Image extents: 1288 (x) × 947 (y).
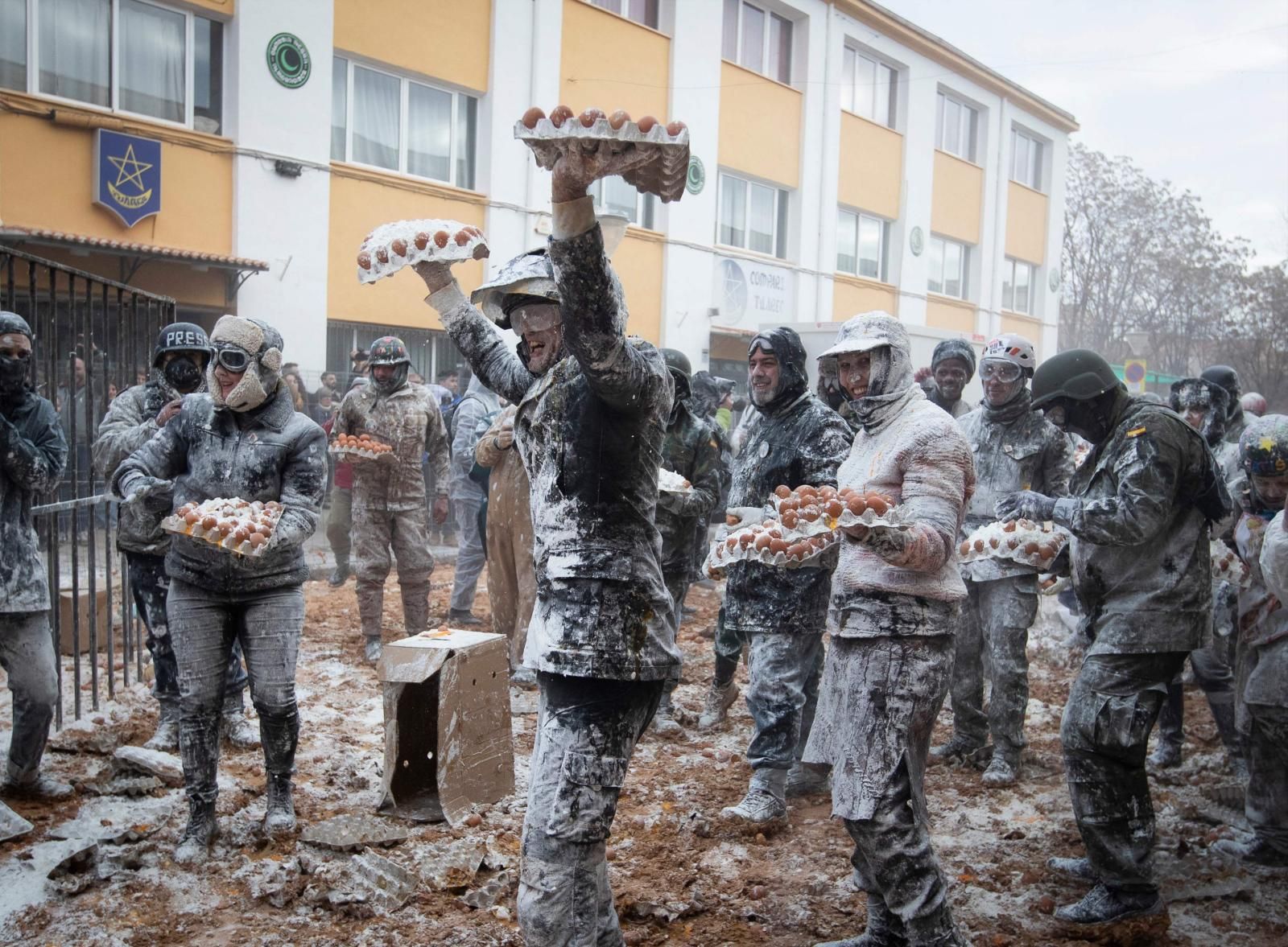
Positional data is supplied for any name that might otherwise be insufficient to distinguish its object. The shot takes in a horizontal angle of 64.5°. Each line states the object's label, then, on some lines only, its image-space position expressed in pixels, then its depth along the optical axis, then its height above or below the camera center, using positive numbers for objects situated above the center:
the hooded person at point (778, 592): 4.84 -0.85
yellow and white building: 12.28 +4.01
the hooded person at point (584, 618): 2.79 -0.58
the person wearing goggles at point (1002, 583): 5.60 -0.88
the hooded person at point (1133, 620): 3.79 -0.73
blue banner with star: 12.04 +2.59
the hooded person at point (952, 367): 6.47 +0.34
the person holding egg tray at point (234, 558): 4.38 -0.68
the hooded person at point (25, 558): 4.59 -0.78
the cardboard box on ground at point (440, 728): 4.78 -1.55
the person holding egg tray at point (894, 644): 3.26 -0.76
